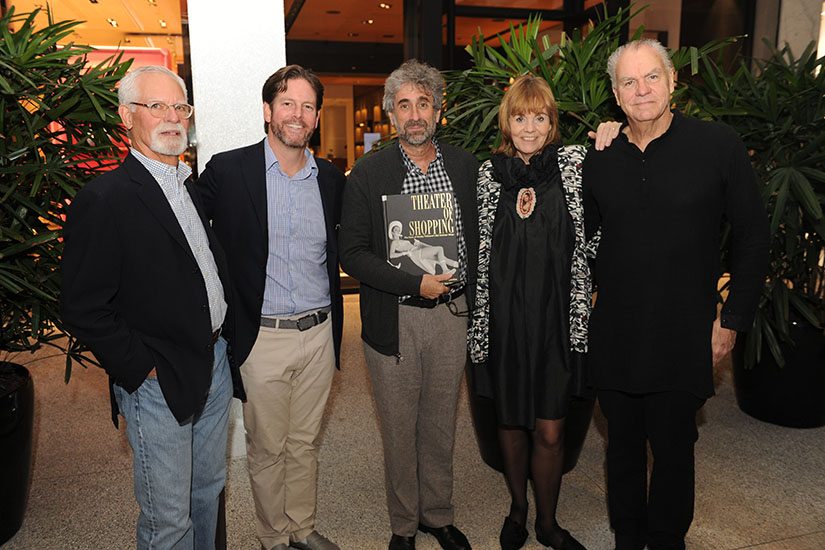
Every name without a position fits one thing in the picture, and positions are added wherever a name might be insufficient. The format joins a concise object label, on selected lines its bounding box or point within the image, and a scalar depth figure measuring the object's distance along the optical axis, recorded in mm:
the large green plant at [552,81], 3381
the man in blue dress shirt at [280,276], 2477
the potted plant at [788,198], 3404
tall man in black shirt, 2311
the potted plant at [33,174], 2889
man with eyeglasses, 1848
